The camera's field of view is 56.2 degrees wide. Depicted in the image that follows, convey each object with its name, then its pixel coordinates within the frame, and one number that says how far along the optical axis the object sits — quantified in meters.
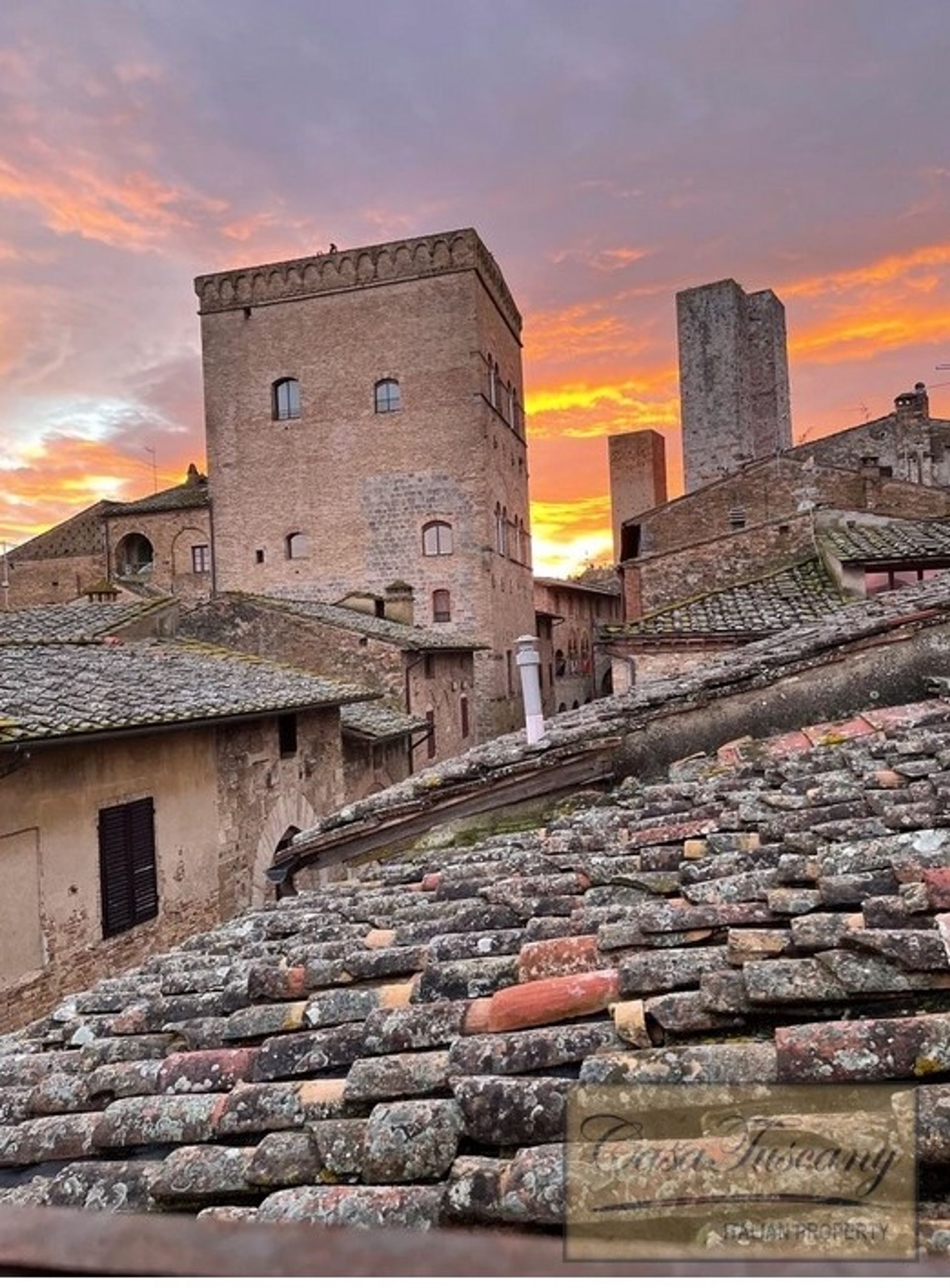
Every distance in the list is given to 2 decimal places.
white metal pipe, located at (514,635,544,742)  6.63
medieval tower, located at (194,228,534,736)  26.69
